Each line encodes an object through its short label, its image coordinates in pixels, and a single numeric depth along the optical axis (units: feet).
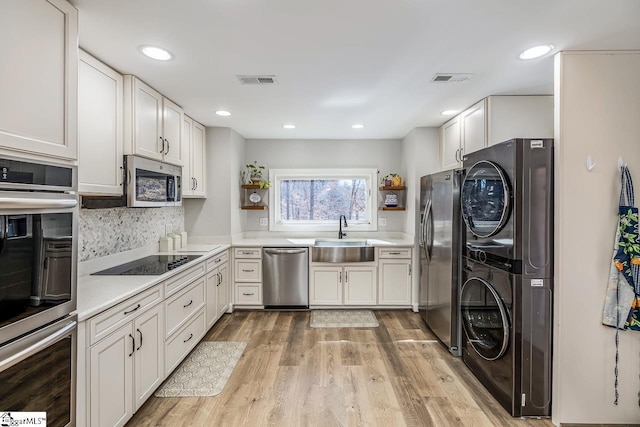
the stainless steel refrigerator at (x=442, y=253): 9.64
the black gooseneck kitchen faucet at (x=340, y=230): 15.12
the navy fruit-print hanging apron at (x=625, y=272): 6.21
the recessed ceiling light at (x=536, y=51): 6.49
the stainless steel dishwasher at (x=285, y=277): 13.42
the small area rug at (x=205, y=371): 7.82
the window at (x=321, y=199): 15.65
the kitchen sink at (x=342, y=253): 13.32
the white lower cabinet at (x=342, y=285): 13.53
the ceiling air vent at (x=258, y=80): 8.02
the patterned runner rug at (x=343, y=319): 12.11
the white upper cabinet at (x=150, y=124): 7.85
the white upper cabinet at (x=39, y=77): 4.09
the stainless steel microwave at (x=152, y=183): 7.90
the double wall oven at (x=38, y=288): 3.96
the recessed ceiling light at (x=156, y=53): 6.53
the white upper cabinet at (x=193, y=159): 11.26
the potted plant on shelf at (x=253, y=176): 14.75
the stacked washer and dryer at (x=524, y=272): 6.73
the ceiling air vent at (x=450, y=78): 7.93
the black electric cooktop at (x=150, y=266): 7.84
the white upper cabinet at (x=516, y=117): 9.40
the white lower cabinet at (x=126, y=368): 5.48
